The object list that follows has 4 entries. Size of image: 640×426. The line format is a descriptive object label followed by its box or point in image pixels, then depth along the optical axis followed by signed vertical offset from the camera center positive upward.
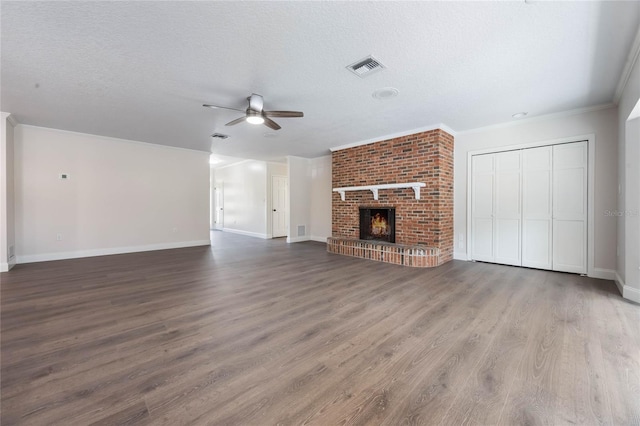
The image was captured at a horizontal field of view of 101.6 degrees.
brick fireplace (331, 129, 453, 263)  4.85 +0.62
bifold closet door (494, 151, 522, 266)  4.59 +0.02
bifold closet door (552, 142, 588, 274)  4.00 +0.03
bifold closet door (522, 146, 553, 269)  4.29 +0.02
